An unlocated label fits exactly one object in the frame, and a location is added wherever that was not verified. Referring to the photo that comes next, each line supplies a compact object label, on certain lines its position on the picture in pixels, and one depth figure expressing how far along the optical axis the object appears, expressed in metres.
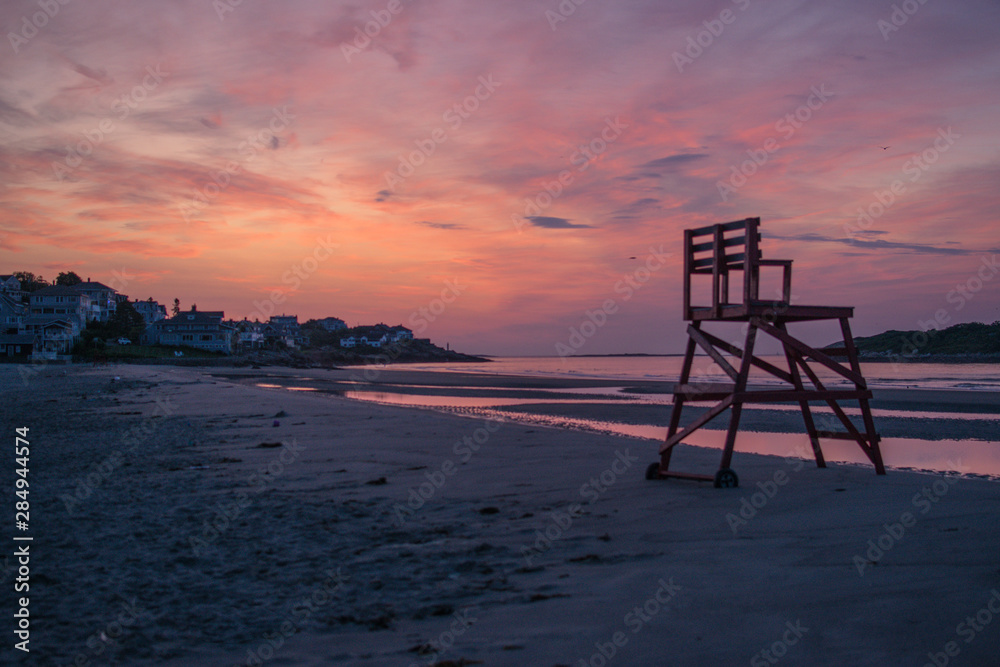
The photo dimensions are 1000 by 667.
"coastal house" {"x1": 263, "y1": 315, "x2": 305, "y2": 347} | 162.20
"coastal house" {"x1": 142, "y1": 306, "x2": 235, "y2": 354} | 124.50
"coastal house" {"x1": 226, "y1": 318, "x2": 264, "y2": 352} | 144.23
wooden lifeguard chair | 8.72
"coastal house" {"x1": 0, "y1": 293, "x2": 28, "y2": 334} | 95.60
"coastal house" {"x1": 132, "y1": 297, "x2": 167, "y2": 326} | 146.88
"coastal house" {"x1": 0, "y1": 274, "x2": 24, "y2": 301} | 107.40
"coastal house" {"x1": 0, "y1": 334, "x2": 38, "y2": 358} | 89.75
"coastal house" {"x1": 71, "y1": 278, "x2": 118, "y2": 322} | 119.56
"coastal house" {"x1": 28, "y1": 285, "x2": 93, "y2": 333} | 103.56
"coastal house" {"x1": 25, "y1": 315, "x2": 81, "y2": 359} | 91.62
